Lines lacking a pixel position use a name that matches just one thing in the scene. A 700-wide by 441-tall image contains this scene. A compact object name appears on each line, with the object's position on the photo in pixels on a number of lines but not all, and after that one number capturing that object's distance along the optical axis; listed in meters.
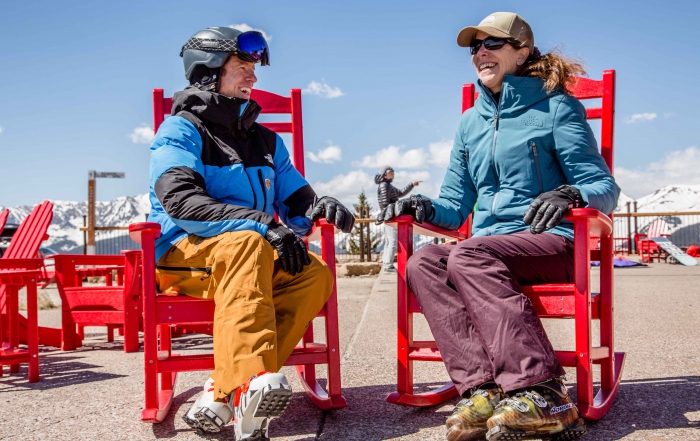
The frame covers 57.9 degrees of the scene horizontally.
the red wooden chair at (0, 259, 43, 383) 3.42
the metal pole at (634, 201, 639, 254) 16.91
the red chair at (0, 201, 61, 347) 4.36
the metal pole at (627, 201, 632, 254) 16.66
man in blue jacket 2.04
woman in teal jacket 2.04
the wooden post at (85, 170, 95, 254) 15.33
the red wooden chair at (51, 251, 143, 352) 4.53
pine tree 15.96
